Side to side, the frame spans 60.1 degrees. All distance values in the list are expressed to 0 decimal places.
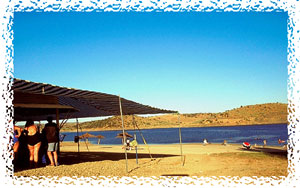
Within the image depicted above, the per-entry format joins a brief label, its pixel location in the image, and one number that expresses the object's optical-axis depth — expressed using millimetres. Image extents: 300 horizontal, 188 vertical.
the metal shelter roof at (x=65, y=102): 6348
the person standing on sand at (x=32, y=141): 7660
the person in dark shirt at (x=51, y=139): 8156
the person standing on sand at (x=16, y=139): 8164
